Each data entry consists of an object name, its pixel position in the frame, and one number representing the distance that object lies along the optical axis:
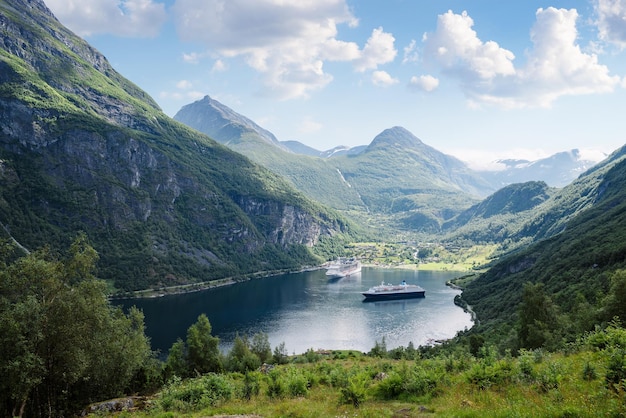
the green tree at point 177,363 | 52.51
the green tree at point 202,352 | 58.44
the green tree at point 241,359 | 58.45
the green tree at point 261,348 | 67.71
